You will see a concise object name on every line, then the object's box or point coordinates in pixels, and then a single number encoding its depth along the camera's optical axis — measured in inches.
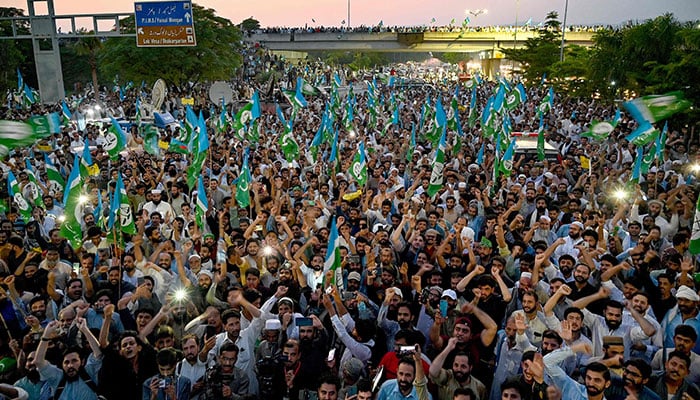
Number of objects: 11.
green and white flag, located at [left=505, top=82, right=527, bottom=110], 673.6
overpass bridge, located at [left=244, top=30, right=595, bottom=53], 2154.3
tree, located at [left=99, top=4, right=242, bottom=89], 1032.2
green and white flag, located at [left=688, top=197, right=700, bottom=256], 221.1
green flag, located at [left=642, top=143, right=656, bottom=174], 412.5
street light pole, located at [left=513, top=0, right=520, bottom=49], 2018.9
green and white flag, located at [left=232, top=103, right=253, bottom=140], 508.7
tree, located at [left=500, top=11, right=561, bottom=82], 1403.8
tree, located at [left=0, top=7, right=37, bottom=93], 1415.5
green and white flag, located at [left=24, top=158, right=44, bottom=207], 353.1
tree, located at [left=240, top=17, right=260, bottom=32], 3269.2
